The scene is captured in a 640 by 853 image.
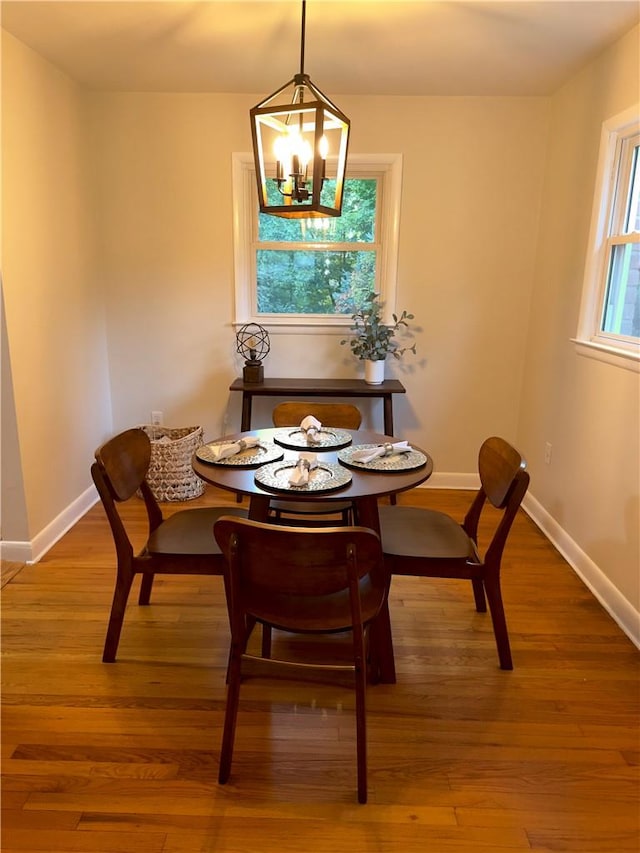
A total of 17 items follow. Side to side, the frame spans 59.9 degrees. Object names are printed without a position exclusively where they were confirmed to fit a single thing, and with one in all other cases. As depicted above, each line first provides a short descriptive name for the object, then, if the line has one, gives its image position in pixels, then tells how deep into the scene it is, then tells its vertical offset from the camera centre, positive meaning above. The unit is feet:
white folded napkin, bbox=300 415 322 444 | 7.26 -1.72
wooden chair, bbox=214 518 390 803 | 4.52 -2.43
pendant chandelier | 5.40 +1.43
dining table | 5.82 -1.96
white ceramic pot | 11.40 -1.53
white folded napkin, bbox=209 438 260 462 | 6.65 -1.87
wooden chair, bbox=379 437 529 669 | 6.23 -2.84
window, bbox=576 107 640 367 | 8.20 +0.73
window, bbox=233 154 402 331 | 11.41 +0.81
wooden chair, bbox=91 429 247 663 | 6.22 -2.89
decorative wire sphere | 11.87 -0.97
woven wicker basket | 11.04 -3.45
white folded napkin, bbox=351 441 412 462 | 6.70 -1.88
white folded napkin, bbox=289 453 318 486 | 5.86 -1.86
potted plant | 11.22 -0.83
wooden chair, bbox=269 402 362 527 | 9.09 -1.92
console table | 10.97 -1.84
